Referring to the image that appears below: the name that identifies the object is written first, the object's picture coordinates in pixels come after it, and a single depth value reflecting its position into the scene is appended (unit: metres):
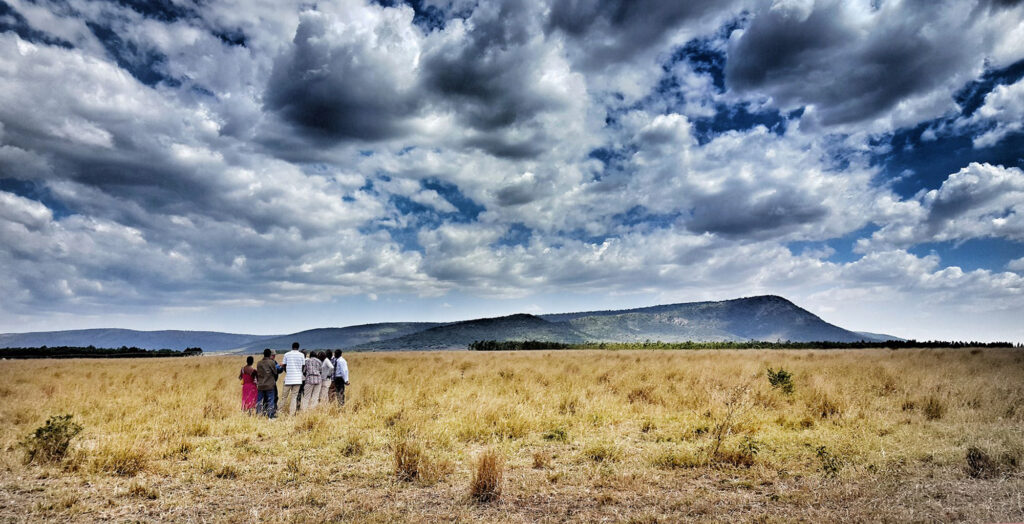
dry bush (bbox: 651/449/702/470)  8.45
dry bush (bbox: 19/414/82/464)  8.95
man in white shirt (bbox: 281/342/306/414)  14.63
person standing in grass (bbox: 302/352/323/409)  14.81
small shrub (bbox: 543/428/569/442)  10.60
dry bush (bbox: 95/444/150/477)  8.33
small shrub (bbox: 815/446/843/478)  7.45
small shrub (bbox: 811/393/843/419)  12.41
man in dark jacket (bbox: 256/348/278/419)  14.08
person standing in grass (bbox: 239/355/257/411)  14.53
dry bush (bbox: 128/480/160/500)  7.21
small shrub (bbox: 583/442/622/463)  8.94
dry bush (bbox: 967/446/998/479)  7.08
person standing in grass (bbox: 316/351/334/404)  15.33
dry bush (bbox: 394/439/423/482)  7.93
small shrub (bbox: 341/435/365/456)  9.50
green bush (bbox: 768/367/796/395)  15.96
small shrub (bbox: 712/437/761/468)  8.48
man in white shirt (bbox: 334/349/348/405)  14.90
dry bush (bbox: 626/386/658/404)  15.16
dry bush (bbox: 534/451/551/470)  8.59
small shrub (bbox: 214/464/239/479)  8.27
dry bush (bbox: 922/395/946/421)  11.79
